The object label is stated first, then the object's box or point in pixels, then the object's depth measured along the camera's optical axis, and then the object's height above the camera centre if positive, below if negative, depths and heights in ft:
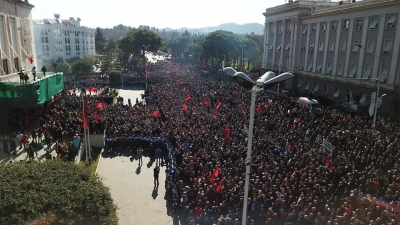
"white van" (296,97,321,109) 97.39 -15.21
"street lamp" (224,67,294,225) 23.86 -2.29
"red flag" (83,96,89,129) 58.23 -12.01
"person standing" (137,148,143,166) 62.38 -20.16
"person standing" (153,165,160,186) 51.73 -19.79
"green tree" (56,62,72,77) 206.20 -12.29
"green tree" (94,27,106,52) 401.29 +11.46
